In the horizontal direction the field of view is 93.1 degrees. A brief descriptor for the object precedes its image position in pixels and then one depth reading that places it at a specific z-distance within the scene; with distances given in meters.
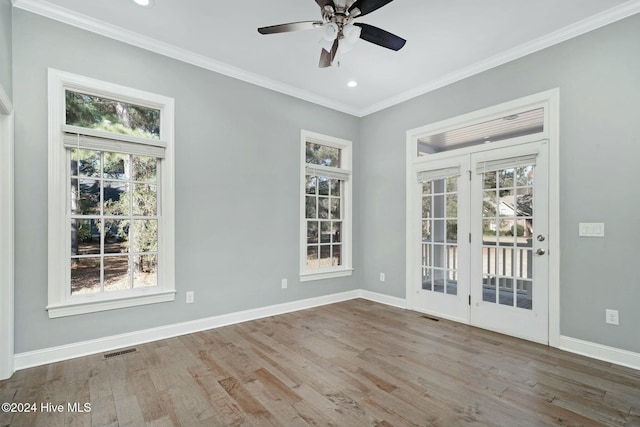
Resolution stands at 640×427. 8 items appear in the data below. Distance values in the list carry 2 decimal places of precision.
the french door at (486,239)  3.20
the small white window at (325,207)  4.52
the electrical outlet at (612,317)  2.73
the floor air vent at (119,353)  2.81
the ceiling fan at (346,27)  2.13
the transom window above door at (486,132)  3.31
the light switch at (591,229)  2.82
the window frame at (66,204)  2.72
